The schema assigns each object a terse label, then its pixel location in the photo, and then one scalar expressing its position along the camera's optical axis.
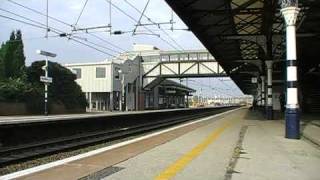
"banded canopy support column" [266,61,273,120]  21.47
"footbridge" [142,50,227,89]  46.77
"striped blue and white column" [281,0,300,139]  10.78
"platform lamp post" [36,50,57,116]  30.07
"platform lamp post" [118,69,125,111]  45.95
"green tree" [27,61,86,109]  36.19
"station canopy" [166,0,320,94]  15.46
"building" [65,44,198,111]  46.21
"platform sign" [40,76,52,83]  29.85
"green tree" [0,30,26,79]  41.95
